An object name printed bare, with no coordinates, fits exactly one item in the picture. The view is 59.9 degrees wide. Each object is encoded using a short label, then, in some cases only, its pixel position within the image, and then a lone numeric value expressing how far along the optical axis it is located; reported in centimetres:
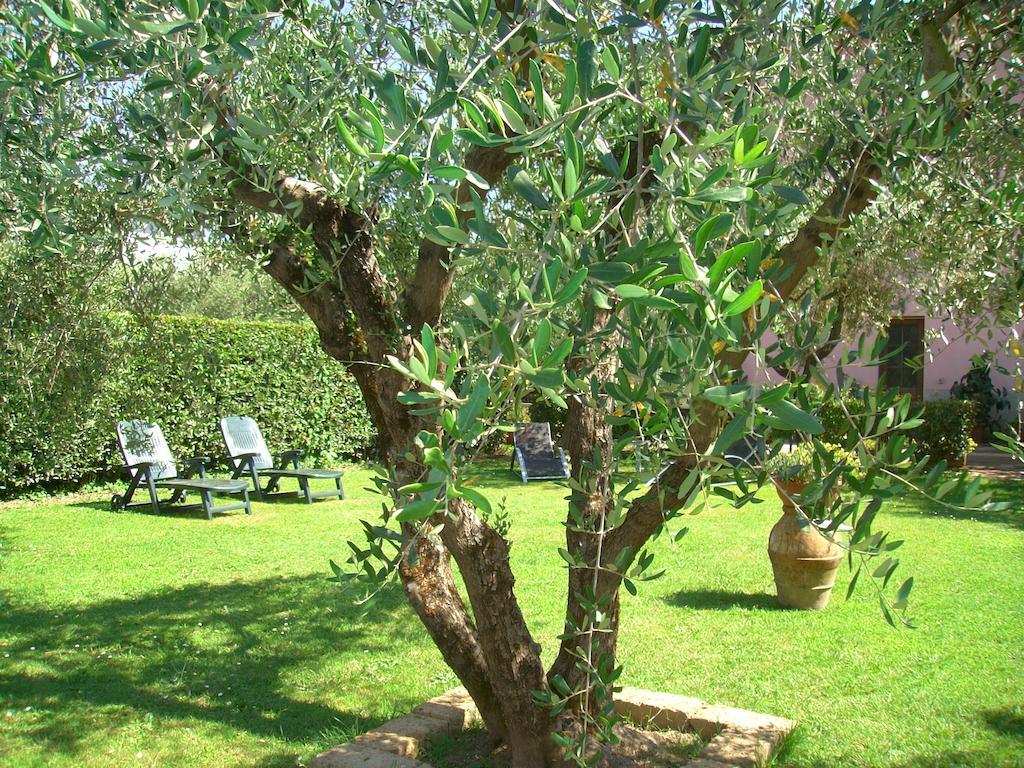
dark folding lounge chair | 1393
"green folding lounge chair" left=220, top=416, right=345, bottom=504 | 1213
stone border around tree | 397
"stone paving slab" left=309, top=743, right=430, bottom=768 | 392
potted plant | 665
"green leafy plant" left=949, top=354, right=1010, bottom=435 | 1541
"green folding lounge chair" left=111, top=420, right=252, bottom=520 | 1091
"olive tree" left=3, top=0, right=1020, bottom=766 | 168
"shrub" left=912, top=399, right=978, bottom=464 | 1295
